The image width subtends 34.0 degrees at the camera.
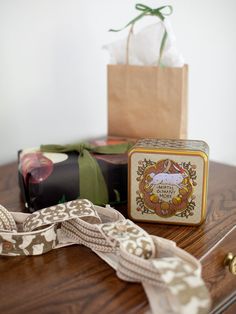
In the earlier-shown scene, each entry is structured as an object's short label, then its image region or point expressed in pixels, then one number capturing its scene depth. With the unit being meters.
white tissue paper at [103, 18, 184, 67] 0.79
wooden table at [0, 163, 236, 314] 0.41
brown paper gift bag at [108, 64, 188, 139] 0.77
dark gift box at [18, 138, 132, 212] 0.61
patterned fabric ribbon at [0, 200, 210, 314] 0.39
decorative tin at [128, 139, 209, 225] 0.55
